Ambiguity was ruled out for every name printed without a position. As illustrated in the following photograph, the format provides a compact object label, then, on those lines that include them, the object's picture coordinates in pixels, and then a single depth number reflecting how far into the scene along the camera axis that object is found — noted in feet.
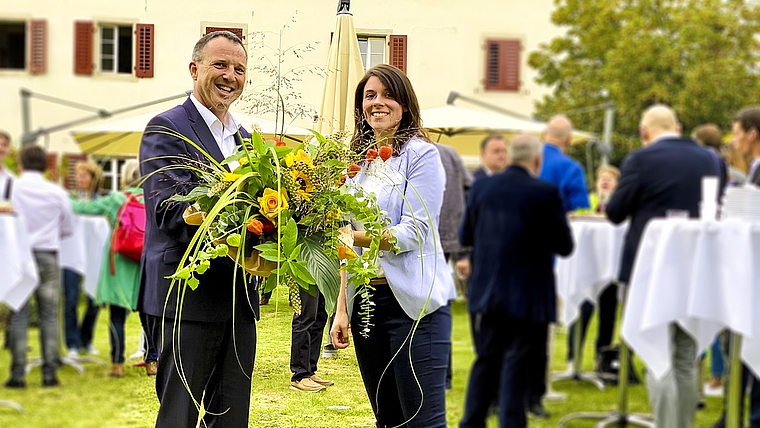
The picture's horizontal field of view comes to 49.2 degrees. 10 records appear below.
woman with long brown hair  6.24
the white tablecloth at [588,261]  18.81
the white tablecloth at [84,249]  21.41
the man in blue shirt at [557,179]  18.22
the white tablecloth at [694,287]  12.60
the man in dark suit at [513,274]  14.92
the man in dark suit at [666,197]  13.91
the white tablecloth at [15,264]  17.15
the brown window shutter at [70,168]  36.62
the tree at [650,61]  56.29
